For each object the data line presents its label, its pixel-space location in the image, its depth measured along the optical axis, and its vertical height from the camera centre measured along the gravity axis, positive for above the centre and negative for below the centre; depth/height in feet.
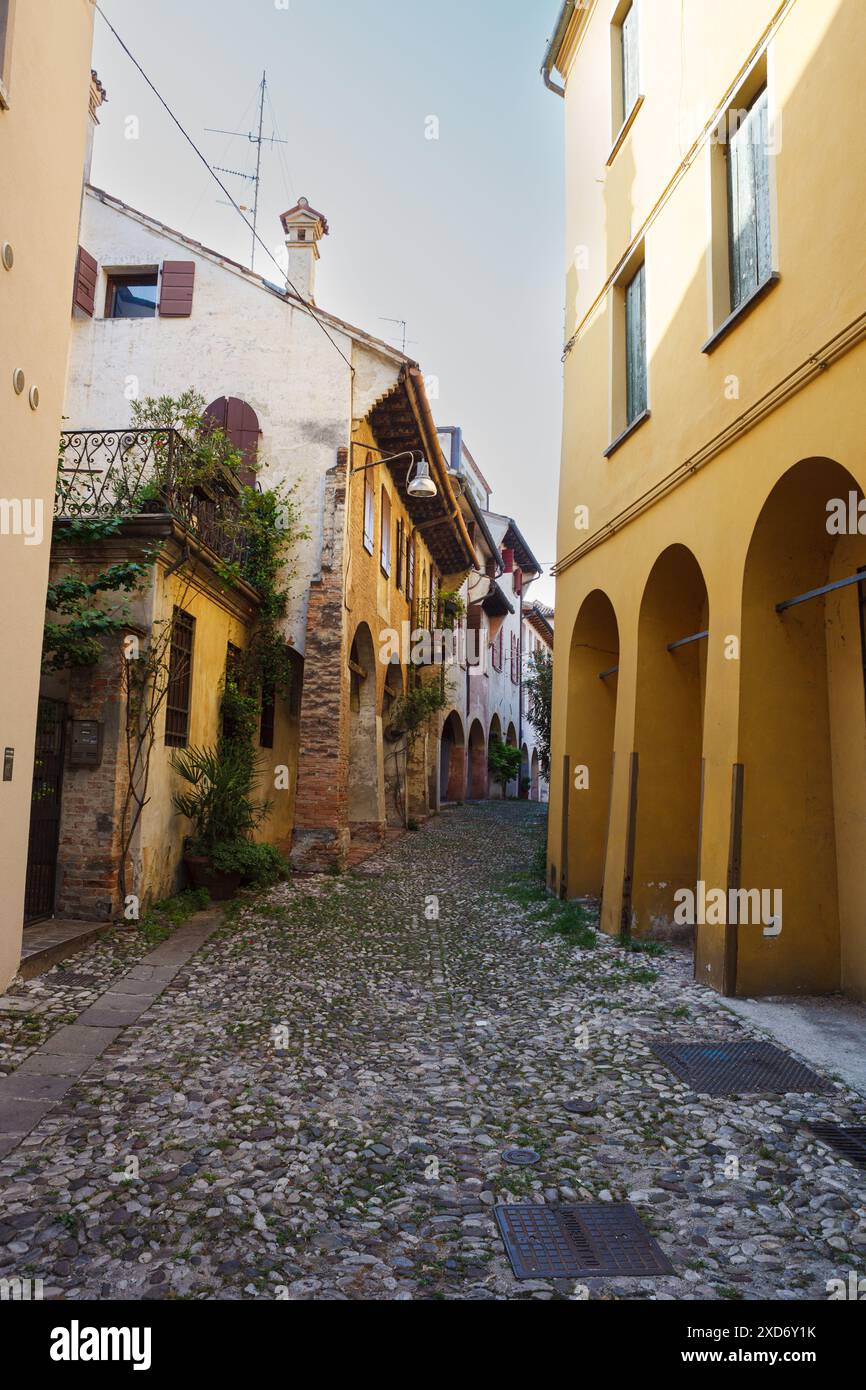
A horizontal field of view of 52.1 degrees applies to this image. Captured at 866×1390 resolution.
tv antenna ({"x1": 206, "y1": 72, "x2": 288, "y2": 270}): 43.58 +28.82
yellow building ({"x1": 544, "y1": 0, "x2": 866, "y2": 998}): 17.57 +7.09
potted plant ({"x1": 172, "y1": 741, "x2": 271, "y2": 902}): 30.48 -2.24
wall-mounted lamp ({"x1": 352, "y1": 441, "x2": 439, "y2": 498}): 38.88 +12.41
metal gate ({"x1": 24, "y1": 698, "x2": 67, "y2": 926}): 24.31 -1.72
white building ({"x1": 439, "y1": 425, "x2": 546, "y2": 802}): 86.53 +13.55
